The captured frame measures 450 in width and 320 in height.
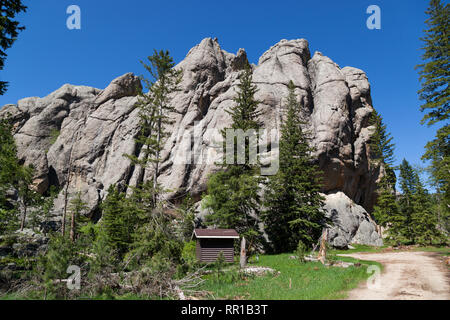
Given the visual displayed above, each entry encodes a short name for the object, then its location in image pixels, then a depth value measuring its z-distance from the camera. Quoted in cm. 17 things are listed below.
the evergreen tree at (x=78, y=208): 3972
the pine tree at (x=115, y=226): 2472
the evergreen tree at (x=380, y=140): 3822
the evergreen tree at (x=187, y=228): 3241
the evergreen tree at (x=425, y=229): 3010
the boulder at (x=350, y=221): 3541
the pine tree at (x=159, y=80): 1895
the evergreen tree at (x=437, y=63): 1783
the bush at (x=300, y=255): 1709
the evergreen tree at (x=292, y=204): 2728
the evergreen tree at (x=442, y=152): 1653
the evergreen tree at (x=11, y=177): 3114
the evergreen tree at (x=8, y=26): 1366
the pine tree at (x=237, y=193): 2445
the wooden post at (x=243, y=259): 1703
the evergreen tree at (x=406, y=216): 3186
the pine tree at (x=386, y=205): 3347
